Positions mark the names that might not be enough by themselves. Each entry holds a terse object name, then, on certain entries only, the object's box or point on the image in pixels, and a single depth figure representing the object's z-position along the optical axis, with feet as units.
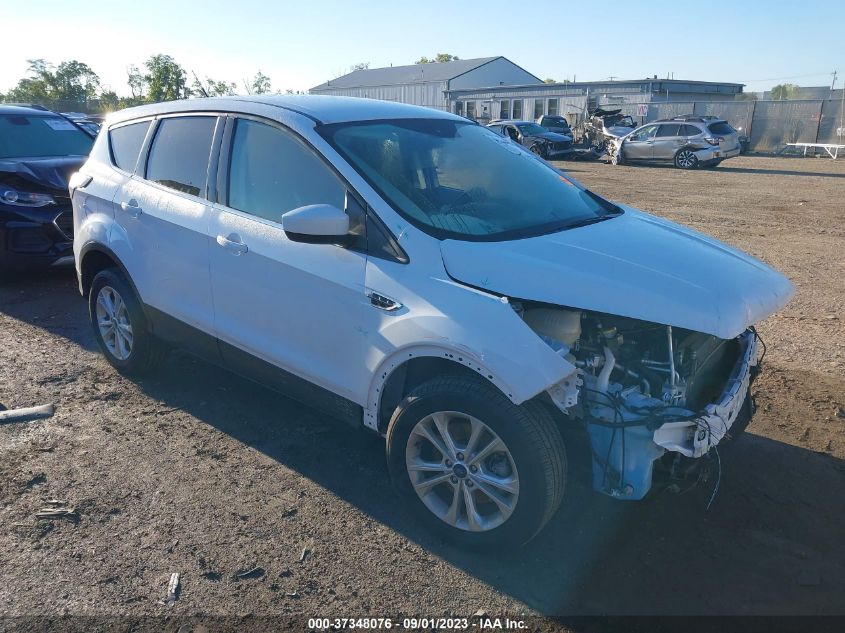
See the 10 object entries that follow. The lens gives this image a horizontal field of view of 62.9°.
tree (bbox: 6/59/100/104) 204.33
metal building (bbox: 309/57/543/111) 183.62
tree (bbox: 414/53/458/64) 370.73
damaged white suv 9.20
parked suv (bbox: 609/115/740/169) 76.02
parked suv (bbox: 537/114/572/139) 102.73
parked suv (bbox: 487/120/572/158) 89.97
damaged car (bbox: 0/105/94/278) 23.15
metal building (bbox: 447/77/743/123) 130.82
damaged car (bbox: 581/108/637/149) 97.67
